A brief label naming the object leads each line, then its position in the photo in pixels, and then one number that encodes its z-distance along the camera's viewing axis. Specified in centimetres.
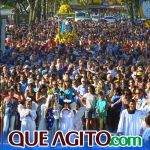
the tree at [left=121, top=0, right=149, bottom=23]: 5301
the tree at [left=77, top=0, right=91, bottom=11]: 8775
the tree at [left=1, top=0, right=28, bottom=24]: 4358
